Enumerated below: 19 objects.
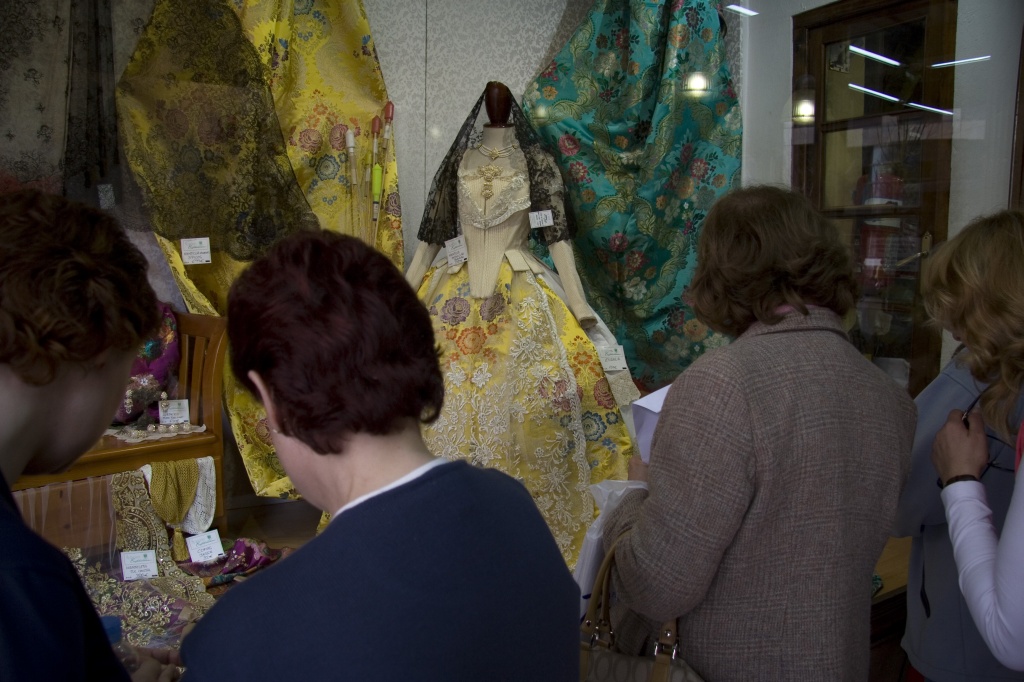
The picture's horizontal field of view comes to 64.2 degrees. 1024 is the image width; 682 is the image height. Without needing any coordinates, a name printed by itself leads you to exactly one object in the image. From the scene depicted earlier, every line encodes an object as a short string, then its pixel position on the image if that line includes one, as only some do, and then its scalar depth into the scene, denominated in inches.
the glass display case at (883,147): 97.7
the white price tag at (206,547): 100.2
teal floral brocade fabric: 116.6
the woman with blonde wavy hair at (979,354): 45.8
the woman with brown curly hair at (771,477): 42.4
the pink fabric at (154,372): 102.4
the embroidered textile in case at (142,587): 84.8
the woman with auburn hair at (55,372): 27.8
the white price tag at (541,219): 105.0
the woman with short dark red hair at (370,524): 25.9
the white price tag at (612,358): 100.4
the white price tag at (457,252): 104.6
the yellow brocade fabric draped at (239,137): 102.3
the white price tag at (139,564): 95.9
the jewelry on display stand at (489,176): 104.0
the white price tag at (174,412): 104.8
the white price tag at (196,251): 103.3
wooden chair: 97.4
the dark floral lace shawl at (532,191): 105.7
